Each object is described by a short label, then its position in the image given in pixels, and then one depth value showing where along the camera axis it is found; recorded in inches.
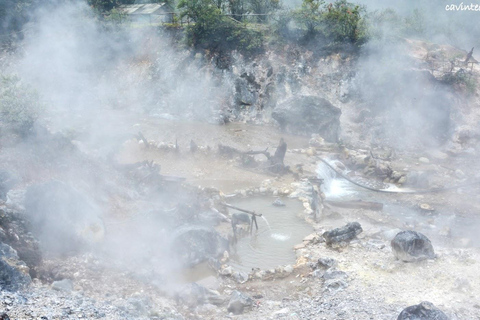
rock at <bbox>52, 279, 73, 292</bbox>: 253.1
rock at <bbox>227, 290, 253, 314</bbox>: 273.4
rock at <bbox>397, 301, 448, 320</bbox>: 228.5
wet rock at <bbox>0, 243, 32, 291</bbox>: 231.3
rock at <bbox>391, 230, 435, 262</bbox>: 313.1
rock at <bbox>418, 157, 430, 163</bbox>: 614.2
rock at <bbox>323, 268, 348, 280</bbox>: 305.4
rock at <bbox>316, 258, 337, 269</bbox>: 323.3
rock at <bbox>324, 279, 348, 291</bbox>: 293.3
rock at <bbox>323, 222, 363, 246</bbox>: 360.2
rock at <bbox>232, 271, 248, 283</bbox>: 314.7
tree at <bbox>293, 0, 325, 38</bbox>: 809.5
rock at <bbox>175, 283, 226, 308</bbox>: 279.6
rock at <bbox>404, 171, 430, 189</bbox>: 517.7
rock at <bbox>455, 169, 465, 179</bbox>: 551.5
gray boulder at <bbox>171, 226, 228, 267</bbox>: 327.6
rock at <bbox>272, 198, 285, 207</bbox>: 451.8
